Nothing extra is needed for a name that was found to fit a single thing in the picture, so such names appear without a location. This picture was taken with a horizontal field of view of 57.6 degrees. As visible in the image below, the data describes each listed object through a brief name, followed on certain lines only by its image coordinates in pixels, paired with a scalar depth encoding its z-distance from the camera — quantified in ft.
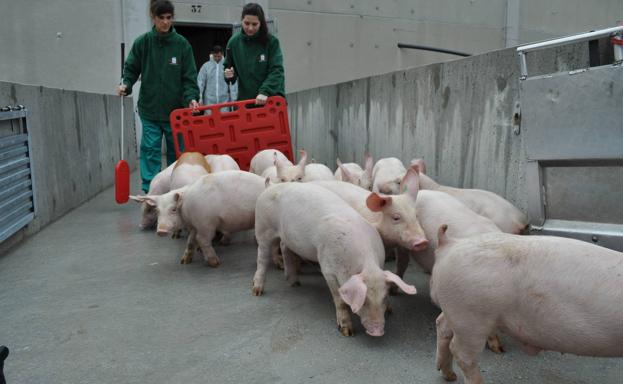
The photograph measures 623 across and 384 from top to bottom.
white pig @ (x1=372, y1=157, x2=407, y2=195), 13.64
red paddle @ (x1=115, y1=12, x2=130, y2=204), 19.06
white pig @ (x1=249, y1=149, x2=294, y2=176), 17.85
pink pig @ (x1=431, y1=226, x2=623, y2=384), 6.15
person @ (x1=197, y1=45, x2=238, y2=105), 33.80
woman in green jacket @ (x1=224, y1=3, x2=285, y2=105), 19.19
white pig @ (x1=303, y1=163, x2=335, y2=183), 15.45
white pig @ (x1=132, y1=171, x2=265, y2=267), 13.20
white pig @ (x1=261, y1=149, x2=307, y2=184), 14.66
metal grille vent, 14.15
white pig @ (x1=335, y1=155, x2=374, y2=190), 15.07
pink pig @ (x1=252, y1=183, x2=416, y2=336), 8.84
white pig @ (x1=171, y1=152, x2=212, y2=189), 15.80
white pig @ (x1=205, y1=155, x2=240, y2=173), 17.21
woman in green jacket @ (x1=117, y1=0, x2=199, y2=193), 19.76
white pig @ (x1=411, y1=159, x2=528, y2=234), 10.43
